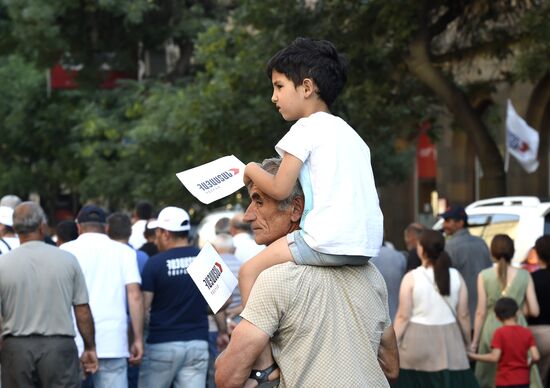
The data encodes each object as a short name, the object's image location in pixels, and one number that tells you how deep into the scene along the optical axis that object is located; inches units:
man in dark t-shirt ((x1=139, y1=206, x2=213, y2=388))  402.9
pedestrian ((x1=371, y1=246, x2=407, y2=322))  500.1
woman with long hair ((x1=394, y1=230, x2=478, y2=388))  445.7
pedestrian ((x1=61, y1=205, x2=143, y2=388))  399.9
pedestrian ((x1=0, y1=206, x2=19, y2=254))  442.9
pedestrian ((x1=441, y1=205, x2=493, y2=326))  521.0
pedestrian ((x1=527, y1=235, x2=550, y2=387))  461.1
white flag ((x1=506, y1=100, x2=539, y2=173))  768.9
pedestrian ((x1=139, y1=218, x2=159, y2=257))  514.9
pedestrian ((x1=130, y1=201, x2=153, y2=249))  581.9
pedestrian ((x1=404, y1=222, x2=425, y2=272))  519.2
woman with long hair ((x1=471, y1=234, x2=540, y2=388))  463.8
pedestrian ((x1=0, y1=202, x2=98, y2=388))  361.1
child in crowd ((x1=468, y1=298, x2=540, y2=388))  444.5
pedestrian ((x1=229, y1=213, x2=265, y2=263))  529.3
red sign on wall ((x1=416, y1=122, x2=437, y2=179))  1364.4
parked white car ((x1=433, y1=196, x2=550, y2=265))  563.2
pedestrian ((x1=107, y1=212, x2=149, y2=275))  429.7
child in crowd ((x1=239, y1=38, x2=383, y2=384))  181.6
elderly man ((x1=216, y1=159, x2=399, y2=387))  177.5
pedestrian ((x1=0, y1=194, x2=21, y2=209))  495.8
